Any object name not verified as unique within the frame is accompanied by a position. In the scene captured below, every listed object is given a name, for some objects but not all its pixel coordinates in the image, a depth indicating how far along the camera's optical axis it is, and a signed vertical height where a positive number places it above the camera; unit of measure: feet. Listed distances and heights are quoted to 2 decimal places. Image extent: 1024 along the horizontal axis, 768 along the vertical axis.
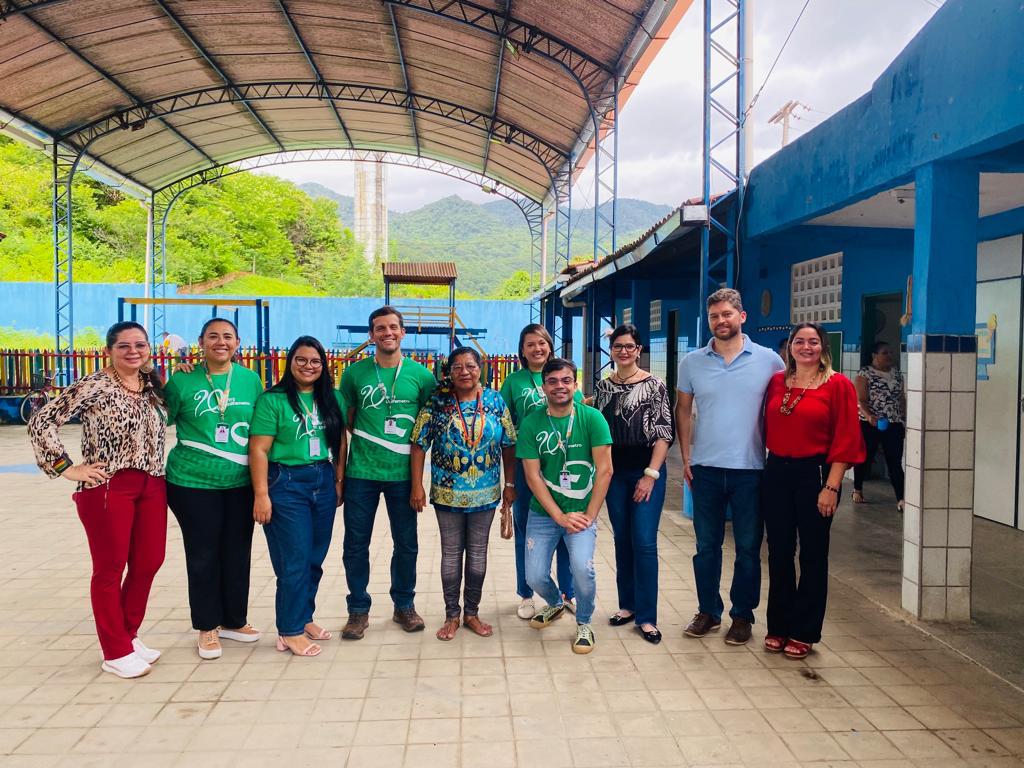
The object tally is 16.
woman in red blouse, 12.07 -1.74
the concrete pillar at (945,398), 14.01 -0.77
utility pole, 92.68 +28.56
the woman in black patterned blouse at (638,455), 13.08 -1.74
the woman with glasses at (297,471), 12.05 -1.94
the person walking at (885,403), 23.80 -1.48
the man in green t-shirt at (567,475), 12.57 -2.03
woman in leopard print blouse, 11.30 -1.87
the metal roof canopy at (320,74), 38.78 +16.86
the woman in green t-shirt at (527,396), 13.92 -0.81
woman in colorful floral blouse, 12.80 -1.78
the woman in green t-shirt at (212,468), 12.01 -1.86
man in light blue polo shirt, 12.77 -1.65
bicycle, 46.83 -2.84
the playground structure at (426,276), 58.95 +5.66
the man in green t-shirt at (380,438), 12.85 -1.46
